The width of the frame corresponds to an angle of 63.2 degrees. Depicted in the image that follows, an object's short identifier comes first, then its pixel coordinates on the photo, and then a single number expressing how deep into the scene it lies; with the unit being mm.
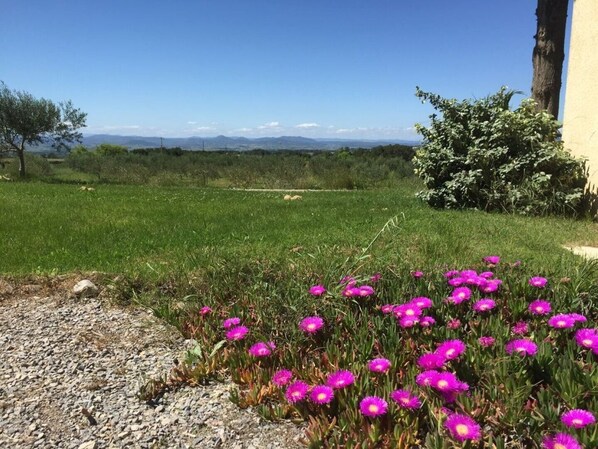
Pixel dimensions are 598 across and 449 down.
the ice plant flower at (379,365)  2049
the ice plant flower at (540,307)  2464
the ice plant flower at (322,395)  1894
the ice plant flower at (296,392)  1977
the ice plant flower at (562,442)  1539
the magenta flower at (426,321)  2395
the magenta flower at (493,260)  3250
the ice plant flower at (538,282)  2723
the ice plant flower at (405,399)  1817
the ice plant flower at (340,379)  1949
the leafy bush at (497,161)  8156
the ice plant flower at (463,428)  1634
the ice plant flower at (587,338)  2074
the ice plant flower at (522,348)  2018
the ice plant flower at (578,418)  1604
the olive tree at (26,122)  25484
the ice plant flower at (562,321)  2248
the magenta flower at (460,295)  2584
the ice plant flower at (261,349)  2354
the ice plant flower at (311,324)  2467
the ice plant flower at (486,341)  2168
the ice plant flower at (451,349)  2066
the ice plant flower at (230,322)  2678
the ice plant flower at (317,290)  2820
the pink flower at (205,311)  2914
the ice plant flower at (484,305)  2510
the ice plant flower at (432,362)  2049
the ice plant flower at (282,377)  2135
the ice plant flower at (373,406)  1773
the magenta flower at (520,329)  2383
